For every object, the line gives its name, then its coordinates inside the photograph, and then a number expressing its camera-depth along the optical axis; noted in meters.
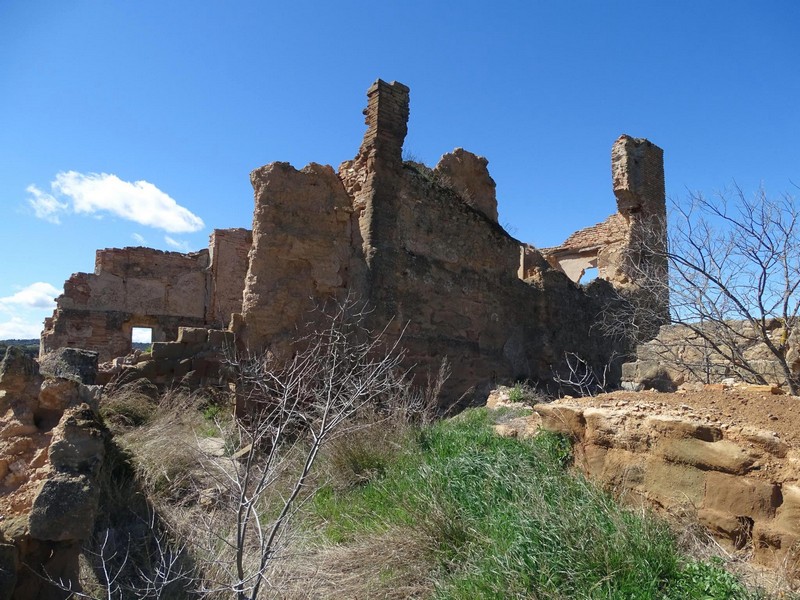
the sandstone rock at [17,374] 4.29
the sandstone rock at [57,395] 4.40
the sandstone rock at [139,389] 7.51
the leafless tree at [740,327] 6.16
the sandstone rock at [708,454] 3.34
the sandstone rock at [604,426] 4.14
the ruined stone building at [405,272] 7.93
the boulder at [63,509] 3.30
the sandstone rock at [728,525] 3.25
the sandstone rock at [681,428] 3.55
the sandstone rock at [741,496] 3.16
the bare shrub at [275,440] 3.34
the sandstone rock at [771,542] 2.99
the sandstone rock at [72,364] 6.57
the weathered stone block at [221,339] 7.89
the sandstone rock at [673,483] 3.54
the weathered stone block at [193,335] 8.30
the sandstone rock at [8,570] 2.97
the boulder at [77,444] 3.71
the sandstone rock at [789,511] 3.01
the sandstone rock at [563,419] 4.53
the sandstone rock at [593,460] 4.21
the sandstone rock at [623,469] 3.90
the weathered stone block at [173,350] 8.16
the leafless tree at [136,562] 3.81
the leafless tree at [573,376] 11.08
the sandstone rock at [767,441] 3.23
